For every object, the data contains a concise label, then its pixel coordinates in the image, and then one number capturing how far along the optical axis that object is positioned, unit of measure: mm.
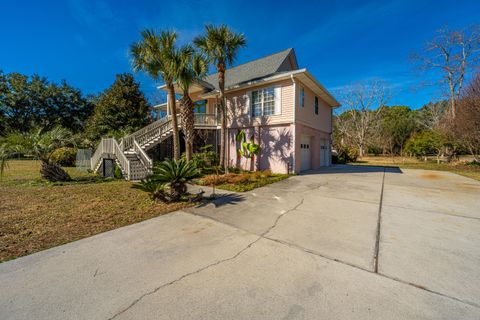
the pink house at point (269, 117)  10805
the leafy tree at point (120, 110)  21047
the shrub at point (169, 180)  5320
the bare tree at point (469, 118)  14750
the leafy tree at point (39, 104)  26906
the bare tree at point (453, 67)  19141
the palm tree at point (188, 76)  9461
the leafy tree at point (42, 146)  7078
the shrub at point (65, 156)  14400
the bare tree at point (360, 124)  30141
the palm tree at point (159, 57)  9336
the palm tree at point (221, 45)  9312
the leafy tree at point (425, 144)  20627
